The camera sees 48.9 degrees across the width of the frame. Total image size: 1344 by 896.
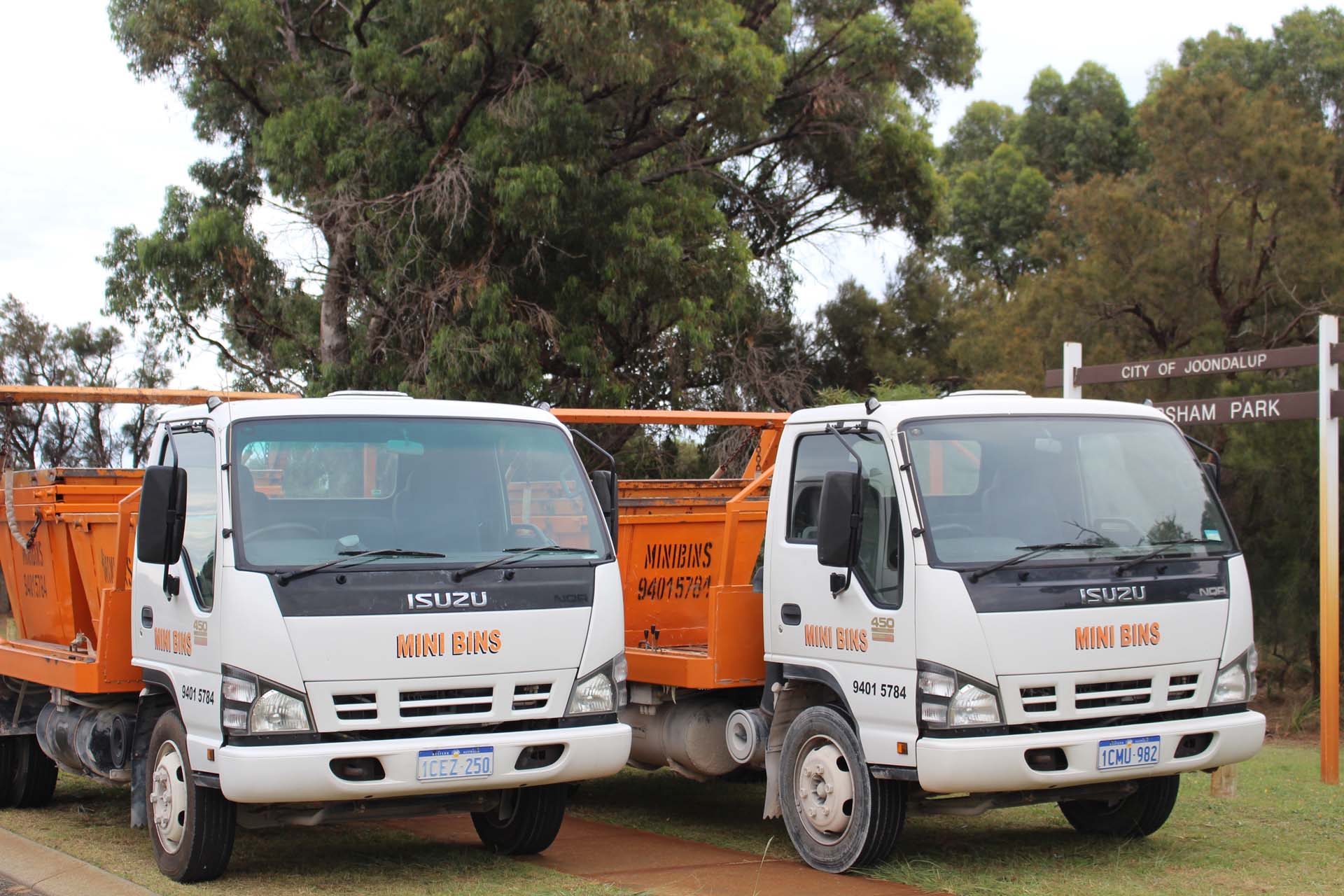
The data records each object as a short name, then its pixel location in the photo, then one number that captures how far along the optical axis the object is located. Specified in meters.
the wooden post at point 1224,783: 9.19
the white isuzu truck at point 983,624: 6.98
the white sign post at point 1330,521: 11.21
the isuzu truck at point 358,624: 6.87
